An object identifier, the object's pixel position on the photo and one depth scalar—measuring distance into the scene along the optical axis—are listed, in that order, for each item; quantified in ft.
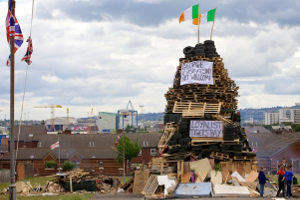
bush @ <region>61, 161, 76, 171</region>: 233.66
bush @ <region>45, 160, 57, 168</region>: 247.09
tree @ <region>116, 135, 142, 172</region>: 240.12
